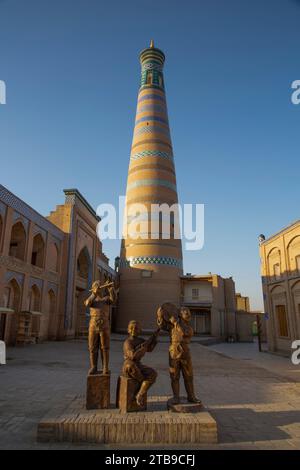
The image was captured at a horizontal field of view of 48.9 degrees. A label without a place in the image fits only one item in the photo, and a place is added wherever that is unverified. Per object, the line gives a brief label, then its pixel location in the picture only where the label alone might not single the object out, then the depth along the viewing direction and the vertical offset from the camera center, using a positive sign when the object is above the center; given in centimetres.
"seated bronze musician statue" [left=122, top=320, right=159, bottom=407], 429 -53
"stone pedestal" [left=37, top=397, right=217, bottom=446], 366 -120
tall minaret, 2494 +704
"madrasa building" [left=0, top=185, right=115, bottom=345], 1514 +282
